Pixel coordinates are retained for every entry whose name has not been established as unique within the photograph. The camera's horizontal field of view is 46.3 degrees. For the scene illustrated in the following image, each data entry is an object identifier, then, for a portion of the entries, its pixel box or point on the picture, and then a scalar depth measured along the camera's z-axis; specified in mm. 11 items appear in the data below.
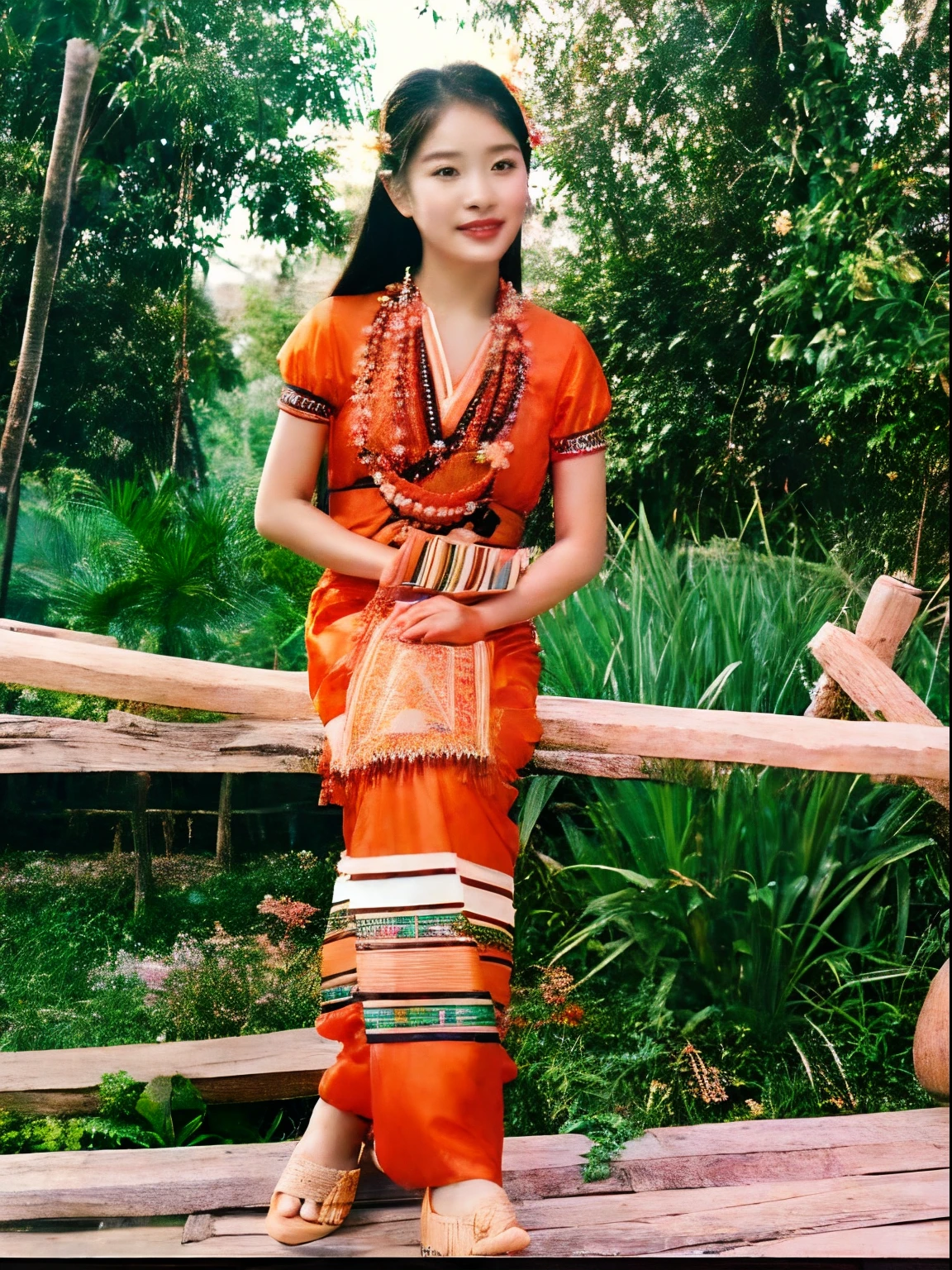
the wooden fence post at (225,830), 2291
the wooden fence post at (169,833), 2297
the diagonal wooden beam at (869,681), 2172
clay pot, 2096
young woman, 1722
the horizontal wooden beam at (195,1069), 2172
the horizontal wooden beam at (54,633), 2283
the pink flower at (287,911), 2277
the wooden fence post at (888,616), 2199
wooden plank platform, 1945
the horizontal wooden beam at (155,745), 2127
